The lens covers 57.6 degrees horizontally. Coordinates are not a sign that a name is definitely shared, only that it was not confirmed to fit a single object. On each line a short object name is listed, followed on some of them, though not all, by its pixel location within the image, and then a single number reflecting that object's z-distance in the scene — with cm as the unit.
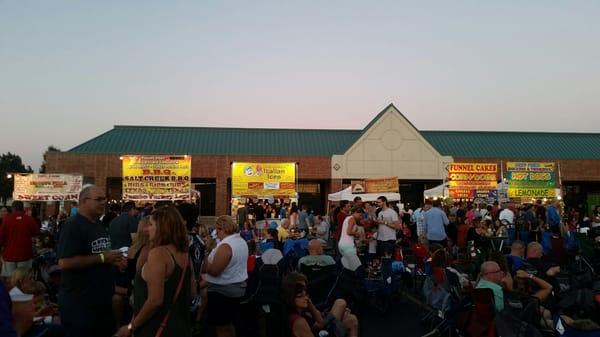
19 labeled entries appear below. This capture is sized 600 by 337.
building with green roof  3662
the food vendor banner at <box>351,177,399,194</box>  2291
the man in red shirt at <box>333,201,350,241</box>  1283
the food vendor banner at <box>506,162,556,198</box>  2244
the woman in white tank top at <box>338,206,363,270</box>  953
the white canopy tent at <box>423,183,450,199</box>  2606
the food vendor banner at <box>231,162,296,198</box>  1994
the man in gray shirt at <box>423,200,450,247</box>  1188
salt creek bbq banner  1895
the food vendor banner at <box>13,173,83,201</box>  2231
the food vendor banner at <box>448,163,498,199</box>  2292
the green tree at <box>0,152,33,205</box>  9131
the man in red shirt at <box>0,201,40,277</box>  891
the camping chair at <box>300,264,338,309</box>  788
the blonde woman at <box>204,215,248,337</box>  536
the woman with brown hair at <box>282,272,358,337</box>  545
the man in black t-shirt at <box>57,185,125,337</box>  414
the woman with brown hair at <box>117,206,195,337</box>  345
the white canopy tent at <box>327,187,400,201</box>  2247
